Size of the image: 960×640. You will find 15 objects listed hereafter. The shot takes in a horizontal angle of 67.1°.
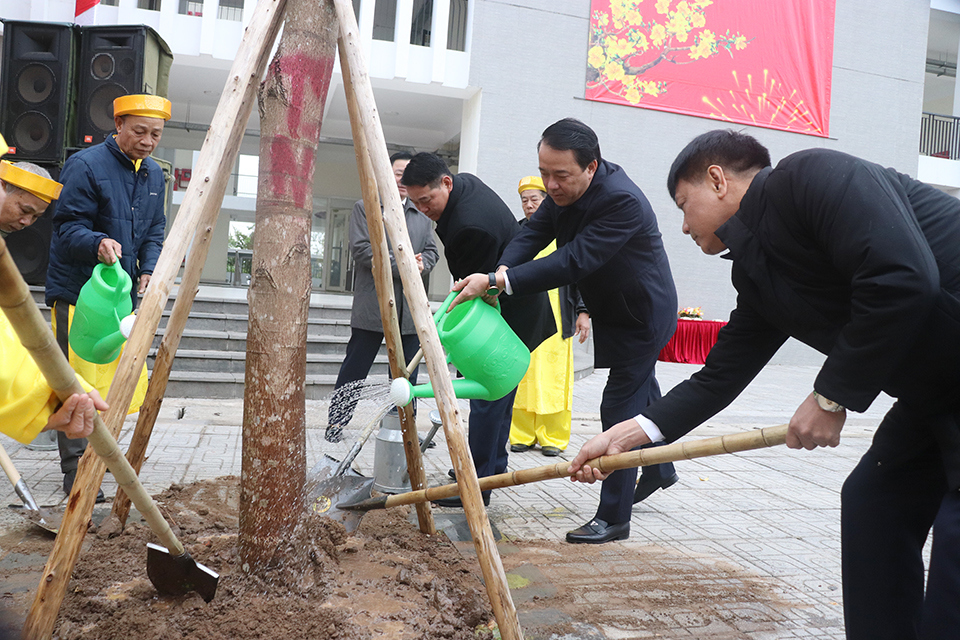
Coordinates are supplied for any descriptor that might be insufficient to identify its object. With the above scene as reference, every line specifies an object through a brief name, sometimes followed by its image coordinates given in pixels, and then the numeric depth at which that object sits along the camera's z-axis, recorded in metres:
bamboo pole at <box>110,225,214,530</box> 2.52
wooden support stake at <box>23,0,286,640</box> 2.06
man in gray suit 4.91
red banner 11.11
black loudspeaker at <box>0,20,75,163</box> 7.02
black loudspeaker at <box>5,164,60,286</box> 7.24
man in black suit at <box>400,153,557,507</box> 3.54
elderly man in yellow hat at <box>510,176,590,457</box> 5.05
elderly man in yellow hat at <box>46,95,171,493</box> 3.47
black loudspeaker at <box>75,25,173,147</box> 6.93
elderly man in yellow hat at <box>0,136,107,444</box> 1.55
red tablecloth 10.44
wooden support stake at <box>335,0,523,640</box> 2.07
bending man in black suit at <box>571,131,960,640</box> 1.46
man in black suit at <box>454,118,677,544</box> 3.11
